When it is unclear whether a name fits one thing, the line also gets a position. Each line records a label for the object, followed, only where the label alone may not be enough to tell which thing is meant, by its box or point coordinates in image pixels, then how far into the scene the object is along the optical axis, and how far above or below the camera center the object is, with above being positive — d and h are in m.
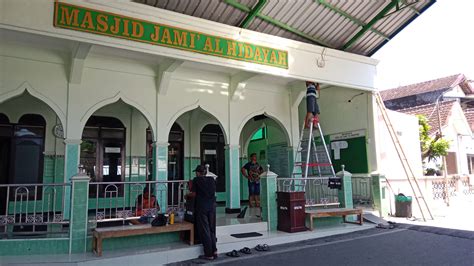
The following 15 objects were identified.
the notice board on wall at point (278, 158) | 10.08 +0.52
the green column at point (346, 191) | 7.73 -0.39
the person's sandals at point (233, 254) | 5.48 -1.25
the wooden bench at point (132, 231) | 4.90 -0.81
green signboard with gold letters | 5.51 +2.61
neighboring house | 15.00 +3.10
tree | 12.67 +1.05
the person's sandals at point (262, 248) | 5.79 -1.23
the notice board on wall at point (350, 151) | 9.22 +0.63
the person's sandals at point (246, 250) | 5.60 -1.23
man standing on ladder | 8.22 +1.63
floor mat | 6.22 -1.09
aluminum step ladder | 9.23 +0.46
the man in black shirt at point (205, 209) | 5.31 -0.53
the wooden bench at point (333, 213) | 6.89 -0.81
